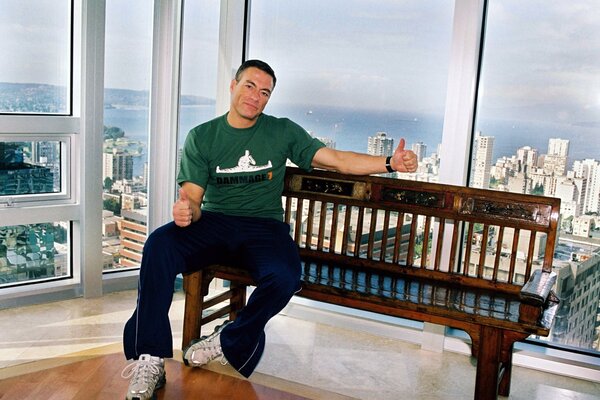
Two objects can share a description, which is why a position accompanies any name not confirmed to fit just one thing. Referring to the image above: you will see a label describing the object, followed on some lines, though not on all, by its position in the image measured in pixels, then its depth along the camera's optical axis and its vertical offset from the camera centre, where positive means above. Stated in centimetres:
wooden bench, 271 -58
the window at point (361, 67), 350 +32
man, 290 -43
